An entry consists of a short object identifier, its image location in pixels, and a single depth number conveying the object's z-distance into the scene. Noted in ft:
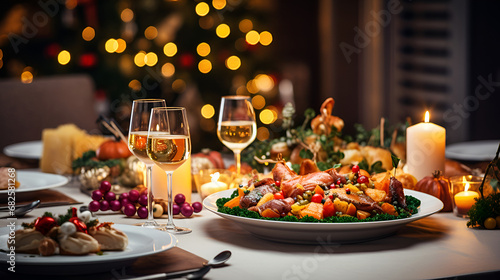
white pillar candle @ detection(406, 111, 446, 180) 5.61
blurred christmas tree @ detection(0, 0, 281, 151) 13.93
